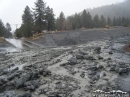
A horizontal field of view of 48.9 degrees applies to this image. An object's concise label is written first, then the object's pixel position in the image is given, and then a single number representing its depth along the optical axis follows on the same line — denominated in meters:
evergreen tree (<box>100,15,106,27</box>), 73.76
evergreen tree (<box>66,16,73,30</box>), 61.54
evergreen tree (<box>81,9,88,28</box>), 65.12
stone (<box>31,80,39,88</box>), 8.44
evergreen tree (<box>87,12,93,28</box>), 65.44
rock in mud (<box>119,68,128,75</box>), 10.50
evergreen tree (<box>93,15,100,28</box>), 70.12
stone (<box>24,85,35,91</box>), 8.04
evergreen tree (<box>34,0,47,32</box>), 39.75
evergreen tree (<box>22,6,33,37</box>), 46.91
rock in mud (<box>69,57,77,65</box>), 13.30
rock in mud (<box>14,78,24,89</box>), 8.36
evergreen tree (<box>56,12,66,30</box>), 60.41
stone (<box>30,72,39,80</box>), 9.40
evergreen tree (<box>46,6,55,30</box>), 41.94
